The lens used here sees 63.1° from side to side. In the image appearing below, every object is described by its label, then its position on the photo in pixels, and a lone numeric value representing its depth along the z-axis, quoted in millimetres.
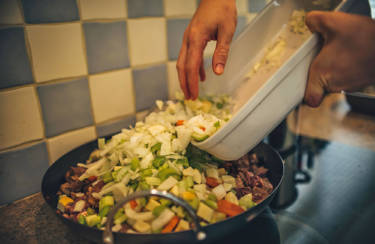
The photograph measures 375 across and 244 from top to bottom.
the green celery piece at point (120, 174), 586
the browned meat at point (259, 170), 674
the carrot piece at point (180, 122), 702
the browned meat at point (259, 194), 593
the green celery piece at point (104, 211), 541
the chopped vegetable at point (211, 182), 604
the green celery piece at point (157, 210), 497
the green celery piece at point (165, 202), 513
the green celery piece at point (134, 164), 590
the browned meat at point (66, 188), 627
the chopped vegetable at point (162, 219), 489
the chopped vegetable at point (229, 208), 522
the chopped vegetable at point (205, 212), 500
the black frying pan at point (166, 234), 451
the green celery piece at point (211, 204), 525
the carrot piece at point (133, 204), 525
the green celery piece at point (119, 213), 524
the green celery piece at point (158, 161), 598
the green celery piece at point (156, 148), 626
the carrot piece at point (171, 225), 487
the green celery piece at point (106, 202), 550
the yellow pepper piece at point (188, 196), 519
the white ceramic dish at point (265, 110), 539
